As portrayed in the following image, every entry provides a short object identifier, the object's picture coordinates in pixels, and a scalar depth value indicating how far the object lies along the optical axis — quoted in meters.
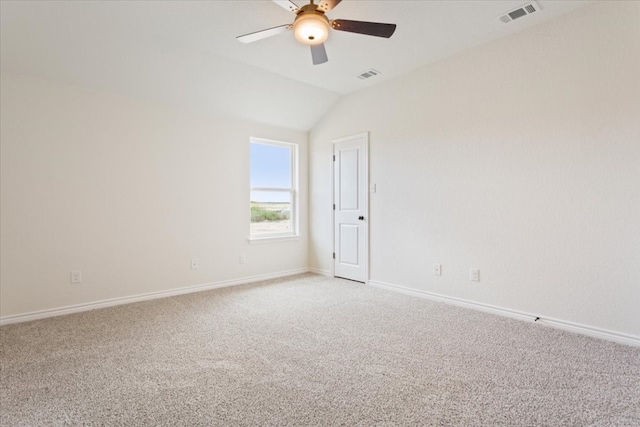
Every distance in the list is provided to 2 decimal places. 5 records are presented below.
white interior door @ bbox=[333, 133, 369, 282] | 4.65
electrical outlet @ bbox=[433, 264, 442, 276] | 3.83
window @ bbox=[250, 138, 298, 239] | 4.99
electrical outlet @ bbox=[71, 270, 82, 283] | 3.46
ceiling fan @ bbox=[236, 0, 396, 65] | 2.29
